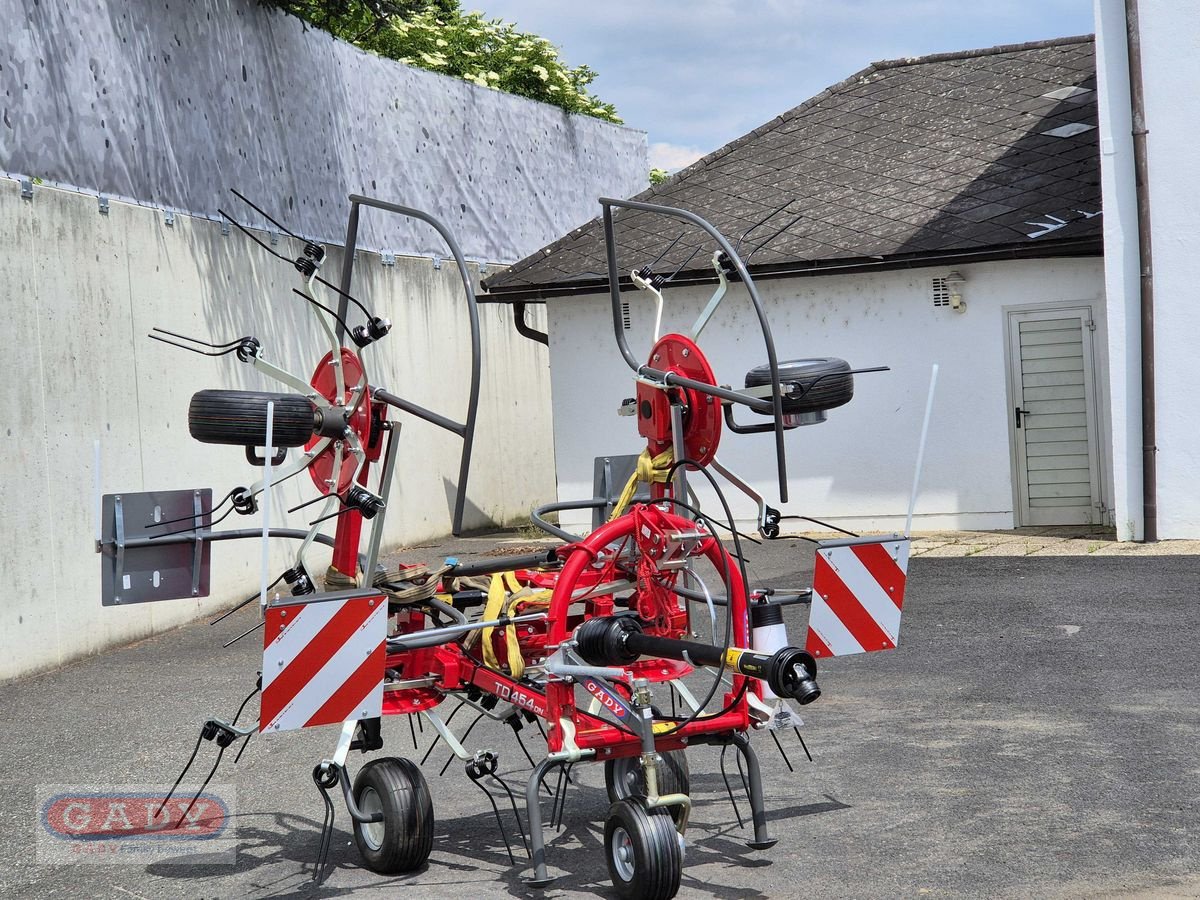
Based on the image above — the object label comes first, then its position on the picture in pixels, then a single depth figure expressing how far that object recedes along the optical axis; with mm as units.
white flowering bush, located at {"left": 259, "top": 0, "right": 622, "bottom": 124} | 23656
